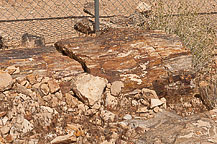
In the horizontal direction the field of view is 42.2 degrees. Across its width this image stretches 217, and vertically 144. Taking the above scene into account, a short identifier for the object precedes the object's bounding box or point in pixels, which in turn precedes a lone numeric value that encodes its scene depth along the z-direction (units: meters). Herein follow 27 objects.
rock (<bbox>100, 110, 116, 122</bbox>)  2.89
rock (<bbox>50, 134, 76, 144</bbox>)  2.56
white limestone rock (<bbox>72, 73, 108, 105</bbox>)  3.02
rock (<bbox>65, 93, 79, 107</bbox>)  3.06
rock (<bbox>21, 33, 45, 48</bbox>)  4.49
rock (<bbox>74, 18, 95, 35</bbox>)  5.14
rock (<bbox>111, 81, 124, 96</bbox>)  3.16
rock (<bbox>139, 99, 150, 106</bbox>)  3.14
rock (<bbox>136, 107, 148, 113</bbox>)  3.06
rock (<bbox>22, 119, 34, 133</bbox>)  2.65
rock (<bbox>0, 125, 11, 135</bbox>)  2.61
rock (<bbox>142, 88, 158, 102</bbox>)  3.20
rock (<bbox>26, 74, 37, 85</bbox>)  3.13
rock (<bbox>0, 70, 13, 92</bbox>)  2.97
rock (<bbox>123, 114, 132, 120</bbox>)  2.96
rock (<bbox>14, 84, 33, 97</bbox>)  3.02
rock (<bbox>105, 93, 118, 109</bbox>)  3.08
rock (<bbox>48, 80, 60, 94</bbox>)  3.10
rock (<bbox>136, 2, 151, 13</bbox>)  5.84
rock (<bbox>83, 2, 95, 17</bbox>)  5.93
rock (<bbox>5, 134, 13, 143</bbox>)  2.57
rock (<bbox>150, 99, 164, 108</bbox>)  3.10
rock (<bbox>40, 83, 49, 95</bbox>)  3.07
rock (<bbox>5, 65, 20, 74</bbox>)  3.15
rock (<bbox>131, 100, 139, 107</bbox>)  3.16
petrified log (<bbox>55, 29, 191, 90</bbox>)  3.30
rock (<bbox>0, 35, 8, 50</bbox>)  4.66
